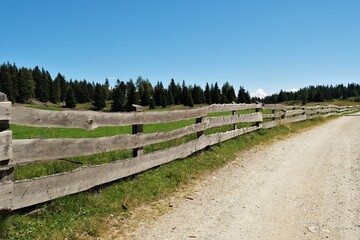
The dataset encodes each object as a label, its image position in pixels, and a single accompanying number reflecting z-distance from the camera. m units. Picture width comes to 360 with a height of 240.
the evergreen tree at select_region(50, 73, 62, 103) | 152.25
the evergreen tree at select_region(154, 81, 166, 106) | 144.12
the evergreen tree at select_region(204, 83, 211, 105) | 154.00
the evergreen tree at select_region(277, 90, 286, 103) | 169.75
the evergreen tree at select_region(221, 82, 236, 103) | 147.75
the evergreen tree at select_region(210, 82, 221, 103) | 148.62
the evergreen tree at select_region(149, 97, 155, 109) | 138.62
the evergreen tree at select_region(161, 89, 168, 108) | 143.00
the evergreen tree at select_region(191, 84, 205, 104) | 148.38
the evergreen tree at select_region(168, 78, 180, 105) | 154.36
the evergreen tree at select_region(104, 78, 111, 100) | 180.65
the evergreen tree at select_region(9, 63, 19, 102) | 125.44
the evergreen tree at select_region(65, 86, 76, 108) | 148.12
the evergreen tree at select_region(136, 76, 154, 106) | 152.19
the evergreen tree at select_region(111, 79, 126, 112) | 141.38
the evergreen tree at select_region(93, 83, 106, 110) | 148.12
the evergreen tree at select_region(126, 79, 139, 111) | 140.76
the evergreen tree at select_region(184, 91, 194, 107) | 142.62
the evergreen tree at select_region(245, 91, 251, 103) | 147.95
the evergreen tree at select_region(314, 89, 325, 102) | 145.44
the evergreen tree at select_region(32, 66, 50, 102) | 147.12
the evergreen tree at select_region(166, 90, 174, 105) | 149.25
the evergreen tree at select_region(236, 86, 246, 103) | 144.85
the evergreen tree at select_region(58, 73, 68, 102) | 162.62
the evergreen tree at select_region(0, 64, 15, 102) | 119.94
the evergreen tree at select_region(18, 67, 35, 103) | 129.62
